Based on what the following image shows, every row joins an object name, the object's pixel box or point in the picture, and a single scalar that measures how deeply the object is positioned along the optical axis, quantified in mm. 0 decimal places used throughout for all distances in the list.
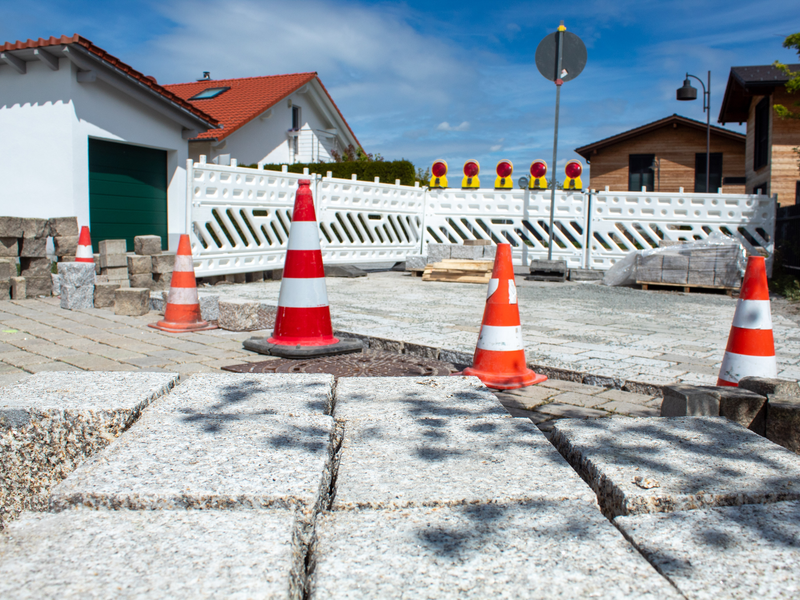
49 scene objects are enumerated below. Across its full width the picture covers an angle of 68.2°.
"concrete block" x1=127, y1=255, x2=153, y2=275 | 8148
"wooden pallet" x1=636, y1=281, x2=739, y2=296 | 9336
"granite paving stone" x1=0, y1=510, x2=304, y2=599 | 1235
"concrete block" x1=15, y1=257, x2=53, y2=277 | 7879
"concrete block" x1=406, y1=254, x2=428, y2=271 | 11953
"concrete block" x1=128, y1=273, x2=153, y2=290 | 8203
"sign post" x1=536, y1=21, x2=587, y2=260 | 10766
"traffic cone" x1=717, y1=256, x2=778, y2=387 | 3346
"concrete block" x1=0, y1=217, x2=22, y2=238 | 7641
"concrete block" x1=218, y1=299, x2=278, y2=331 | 5609
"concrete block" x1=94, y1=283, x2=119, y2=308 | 6898
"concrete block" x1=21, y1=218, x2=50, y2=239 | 7883
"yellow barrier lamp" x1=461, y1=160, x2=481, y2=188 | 14156
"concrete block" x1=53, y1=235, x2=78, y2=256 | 8852
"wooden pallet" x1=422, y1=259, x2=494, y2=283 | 10586
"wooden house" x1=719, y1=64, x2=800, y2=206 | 15336
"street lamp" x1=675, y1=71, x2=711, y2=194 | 19953
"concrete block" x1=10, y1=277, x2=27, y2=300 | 7562
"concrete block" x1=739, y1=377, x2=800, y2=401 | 2711
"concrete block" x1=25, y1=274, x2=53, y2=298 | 7816
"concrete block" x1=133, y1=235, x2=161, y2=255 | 8430
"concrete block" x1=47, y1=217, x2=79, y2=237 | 8867
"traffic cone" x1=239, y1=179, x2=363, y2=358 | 4535
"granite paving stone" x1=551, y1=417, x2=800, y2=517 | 1726
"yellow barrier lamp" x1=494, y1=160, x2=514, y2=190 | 13891
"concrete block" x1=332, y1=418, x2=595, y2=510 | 1681
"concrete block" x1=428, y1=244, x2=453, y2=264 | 12336
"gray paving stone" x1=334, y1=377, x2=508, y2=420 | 2457
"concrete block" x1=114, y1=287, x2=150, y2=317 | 6367
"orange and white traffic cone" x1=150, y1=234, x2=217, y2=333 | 5641
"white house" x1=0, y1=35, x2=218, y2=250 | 12375
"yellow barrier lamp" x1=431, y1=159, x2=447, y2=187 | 14445
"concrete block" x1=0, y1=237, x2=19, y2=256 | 7746
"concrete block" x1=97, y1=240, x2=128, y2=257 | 9211
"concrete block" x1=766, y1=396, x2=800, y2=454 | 2514
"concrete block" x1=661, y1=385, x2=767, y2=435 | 2596
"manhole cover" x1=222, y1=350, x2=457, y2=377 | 3822
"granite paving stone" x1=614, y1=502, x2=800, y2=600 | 1308
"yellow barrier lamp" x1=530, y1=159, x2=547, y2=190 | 13609
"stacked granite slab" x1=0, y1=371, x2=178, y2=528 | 2156
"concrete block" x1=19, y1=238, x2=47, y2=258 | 7843
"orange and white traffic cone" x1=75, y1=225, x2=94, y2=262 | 8641
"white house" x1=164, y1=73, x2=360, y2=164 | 22766
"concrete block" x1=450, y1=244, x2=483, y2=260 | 11992
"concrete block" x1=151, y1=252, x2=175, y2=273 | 8523
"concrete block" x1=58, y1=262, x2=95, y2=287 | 6797
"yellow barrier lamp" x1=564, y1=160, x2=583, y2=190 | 13648
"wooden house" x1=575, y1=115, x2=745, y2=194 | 26281
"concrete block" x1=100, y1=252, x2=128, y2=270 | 9242
